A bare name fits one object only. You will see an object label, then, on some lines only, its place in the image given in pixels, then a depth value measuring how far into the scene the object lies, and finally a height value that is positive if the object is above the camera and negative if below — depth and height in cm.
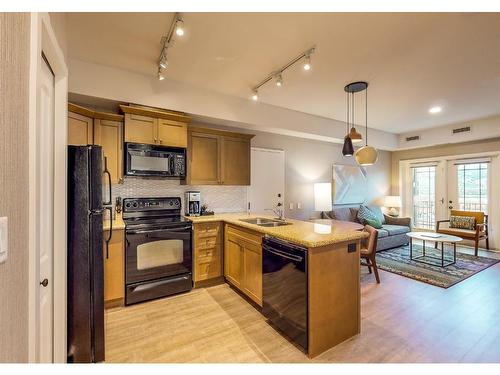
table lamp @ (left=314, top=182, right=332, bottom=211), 482 -18
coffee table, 387 -86
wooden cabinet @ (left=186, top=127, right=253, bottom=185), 342 +45
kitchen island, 188 -79
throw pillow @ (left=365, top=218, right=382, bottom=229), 502 -75
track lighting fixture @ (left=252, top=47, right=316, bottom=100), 239 +136
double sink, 292 -44
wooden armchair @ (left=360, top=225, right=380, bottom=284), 321 -85
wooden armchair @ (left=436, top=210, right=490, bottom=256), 459 -88
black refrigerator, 173 -49
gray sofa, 488 -88
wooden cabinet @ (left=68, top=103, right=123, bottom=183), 253 +63
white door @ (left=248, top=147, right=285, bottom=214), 427 +14
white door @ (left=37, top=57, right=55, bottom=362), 144 -17
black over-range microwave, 293 +34
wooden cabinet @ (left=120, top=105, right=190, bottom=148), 288 +78
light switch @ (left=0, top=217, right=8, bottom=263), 69 -15
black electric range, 269 -80
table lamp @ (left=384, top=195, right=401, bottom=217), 596 -42
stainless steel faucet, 416 -38
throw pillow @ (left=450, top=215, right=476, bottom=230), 485 -73
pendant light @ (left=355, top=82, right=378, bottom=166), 329 +44
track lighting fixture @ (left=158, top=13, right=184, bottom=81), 190 +132
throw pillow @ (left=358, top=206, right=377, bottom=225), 508 -60
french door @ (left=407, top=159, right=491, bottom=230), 523 -4
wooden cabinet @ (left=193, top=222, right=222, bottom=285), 313 -85
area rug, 342 -131
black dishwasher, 192 -88
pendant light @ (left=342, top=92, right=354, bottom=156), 325 +54
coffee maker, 354 -24
